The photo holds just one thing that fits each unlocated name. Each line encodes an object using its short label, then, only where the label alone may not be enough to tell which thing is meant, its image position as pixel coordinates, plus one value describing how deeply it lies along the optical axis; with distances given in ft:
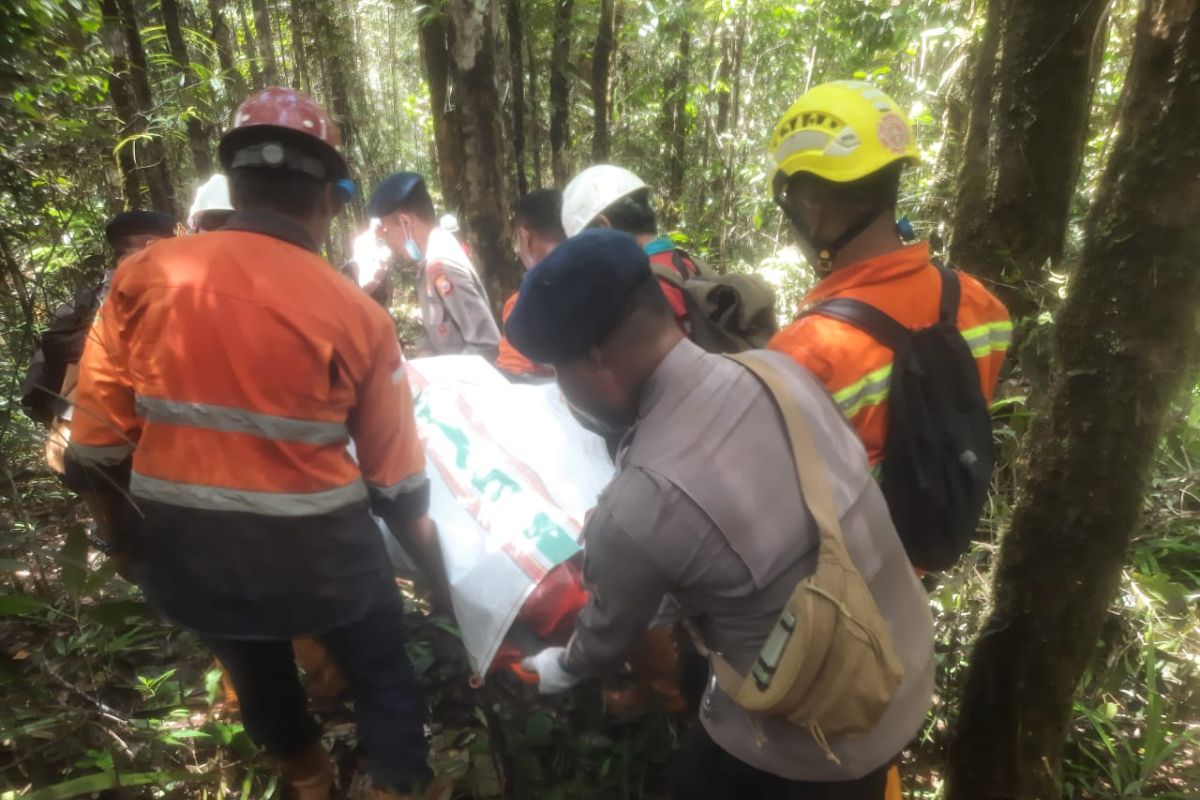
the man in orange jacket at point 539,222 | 10.61
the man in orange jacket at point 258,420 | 5.14
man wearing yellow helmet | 5.35
